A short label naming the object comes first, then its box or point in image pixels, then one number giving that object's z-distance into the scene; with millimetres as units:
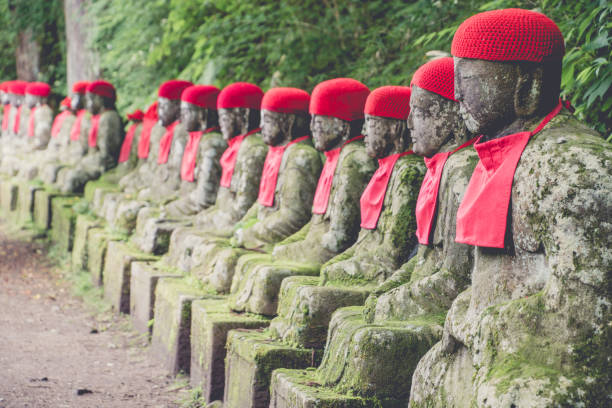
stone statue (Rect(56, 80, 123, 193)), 10281
